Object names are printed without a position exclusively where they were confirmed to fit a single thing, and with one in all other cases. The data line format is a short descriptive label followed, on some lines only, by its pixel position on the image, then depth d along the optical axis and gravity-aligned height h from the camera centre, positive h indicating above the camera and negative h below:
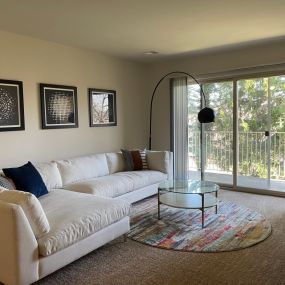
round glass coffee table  3.41 -0.89
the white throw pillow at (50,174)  3.47 -0.53
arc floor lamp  4.57 +0.19
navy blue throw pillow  3.03 -0.51
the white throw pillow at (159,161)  4.72 -0.54
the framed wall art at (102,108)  4.74 +0.37
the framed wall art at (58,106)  4.04 +0.36
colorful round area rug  2.91 -1.14
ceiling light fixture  4.67 +1.25
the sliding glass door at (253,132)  4.72 -0.10
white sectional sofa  2.05 -0.76
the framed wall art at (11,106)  3.54 +0.32
